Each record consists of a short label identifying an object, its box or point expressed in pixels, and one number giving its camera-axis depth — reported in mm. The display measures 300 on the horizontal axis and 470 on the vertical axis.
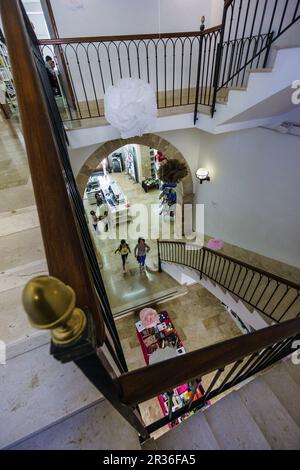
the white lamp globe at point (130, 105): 2232
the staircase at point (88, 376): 496
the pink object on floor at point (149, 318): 4195
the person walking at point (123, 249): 5207
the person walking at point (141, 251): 5082
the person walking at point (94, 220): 6873
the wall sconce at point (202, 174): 4867
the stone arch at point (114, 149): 4164
